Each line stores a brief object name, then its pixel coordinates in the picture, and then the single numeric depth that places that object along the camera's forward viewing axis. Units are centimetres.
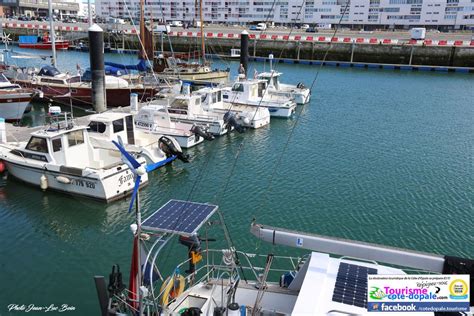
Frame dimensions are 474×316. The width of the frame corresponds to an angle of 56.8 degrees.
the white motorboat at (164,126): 2390
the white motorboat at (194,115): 2672
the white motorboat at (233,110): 2869
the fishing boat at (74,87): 3281
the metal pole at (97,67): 2789
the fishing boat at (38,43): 6819
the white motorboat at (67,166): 1684
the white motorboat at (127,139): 1994
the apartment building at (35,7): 14825
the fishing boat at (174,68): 4144
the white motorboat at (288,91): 3572
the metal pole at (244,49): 4162
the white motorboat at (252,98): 3225
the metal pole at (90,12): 3235
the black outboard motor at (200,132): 2414
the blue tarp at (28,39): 6898
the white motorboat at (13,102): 2695
